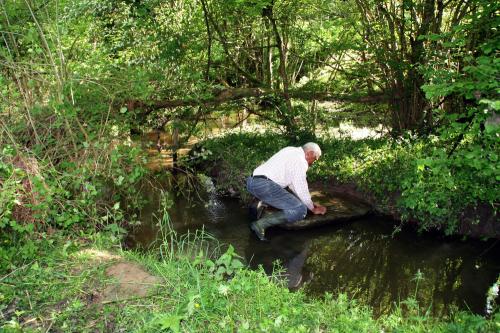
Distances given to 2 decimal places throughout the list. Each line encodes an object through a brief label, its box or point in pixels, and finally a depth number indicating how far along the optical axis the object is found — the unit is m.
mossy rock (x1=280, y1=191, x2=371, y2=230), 6.94
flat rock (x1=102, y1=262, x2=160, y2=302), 3.90
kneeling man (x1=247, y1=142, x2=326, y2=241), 6.35
